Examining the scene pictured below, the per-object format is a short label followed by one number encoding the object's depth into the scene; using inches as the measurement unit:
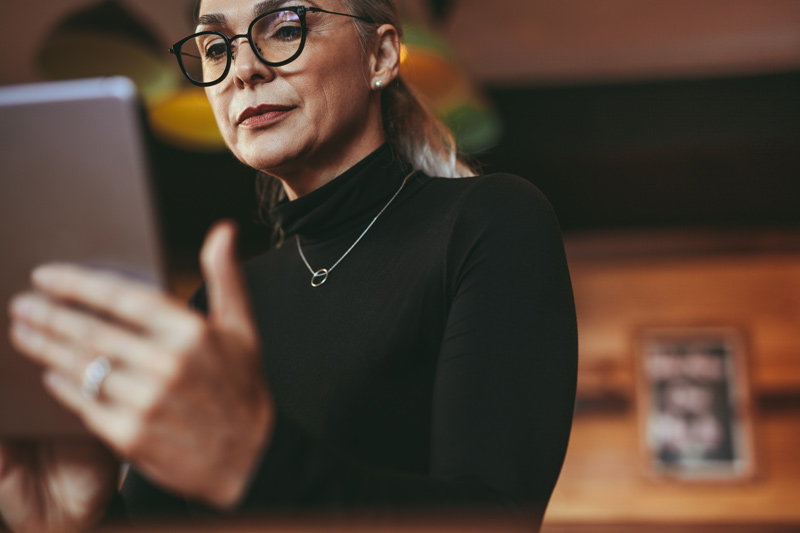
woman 18.8
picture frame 155.1
